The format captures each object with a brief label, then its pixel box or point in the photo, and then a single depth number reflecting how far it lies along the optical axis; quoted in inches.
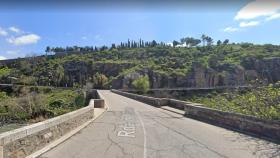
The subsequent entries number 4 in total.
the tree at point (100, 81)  2143.5
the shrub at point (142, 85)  1619.1
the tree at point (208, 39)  3648.3
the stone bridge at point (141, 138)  172.3
